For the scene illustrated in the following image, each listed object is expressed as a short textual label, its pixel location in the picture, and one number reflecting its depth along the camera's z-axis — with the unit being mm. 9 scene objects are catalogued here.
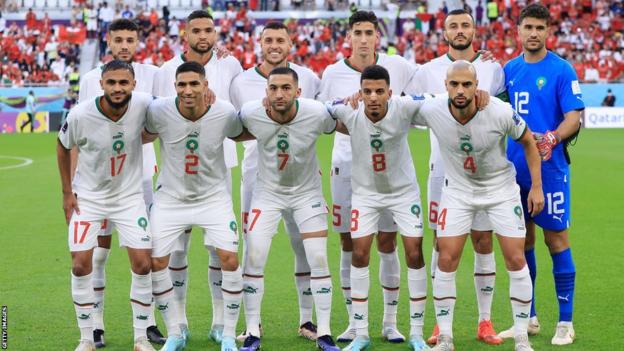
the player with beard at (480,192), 7375
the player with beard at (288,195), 7641
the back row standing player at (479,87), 8008
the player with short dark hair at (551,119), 7891
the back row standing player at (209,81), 8163
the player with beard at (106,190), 7387
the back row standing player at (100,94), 8070
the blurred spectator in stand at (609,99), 34344
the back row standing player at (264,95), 8125
